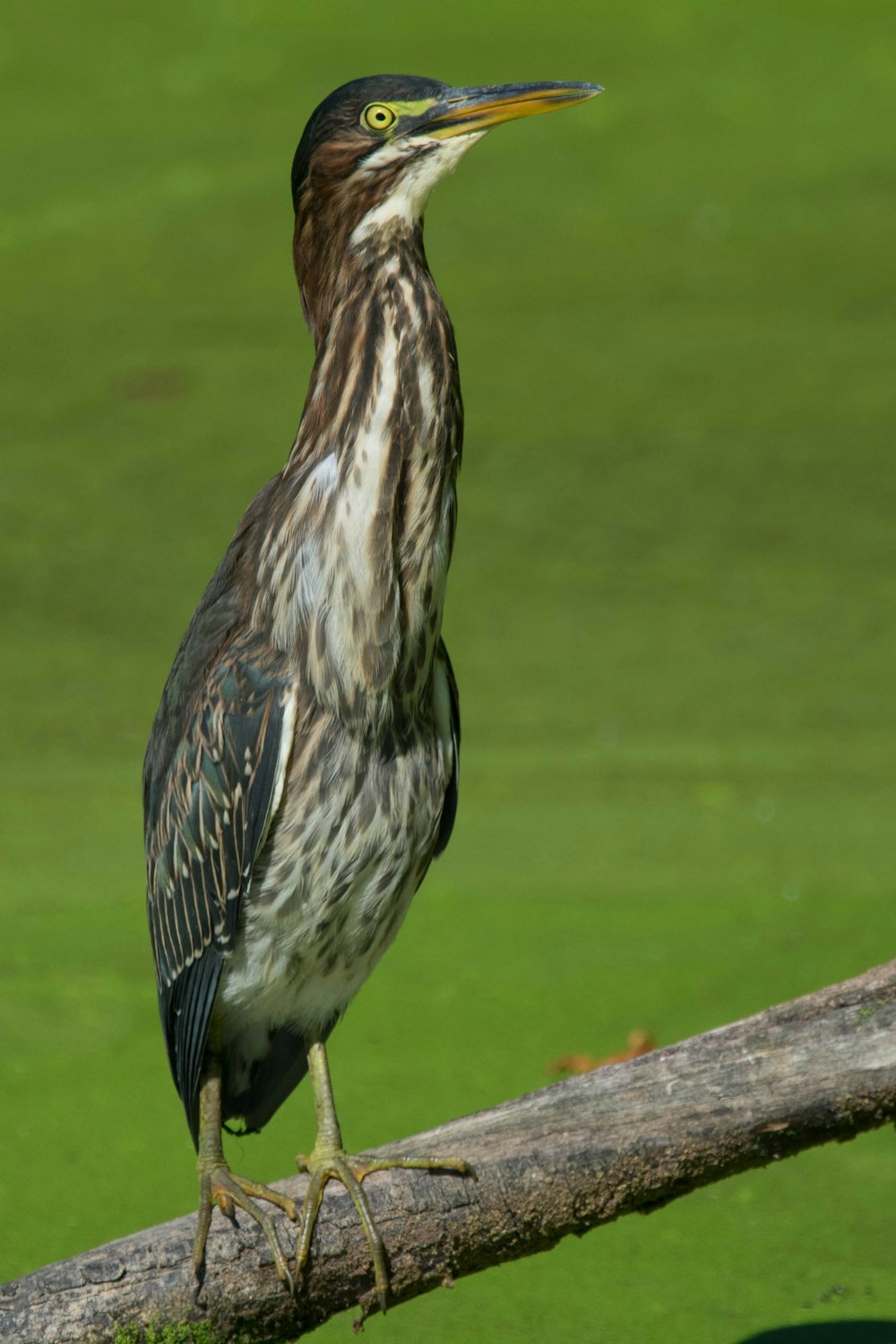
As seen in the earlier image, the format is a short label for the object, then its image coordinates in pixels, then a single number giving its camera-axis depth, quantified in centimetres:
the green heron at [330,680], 739
